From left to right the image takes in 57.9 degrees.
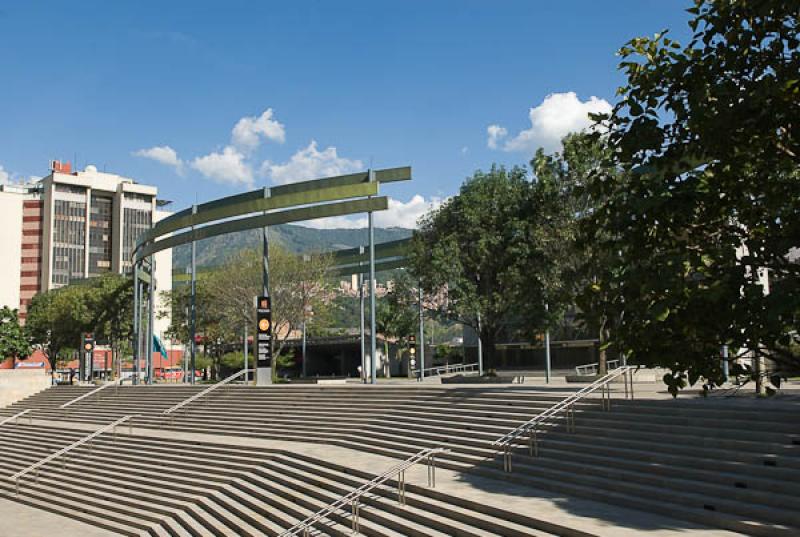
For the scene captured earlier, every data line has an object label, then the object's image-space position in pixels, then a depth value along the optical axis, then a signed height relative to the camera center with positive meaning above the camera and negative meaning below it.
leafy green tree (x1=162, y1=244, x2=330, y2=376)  44.78 +3.47
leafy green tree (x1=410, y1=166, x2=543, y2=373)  30.27 +3.65
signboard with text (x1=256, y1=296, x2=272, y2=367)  30.97 +0.46
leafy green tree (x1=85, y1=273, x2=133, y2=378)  58.34 +2.80
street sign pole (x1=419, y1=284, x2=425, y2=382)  40.30 -0.50
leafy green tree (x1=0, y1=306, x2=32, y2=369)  58.97 +0.94
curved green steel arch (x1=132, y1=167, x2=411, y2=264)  31.42 +6.56
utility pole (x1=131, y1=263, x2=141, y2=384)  46.33 +2.19
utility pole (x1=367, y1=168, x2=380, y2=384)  30.33 +2.06
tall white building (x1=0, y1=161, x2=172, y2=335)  108.38 +18.87
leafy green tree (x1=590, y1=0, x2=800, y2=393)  9.48 +1.89
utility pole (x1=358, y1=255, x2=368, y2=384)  34.65 +1.22
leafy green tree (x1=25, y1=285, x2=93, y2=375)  61.49 +2.39
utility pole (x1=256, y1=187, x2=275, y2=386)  30.81 +2.42
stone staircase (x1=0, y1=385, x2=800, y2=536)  10.55 -2.24
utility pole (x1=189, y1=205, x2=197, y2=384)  38.97 +0.68
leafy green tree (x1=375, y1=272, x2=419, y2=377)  36.03 +1.87
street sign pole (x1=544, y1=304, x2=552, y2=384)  28.70 -0.46
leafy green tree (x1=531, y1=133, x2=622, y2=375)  26.17 +4.64
